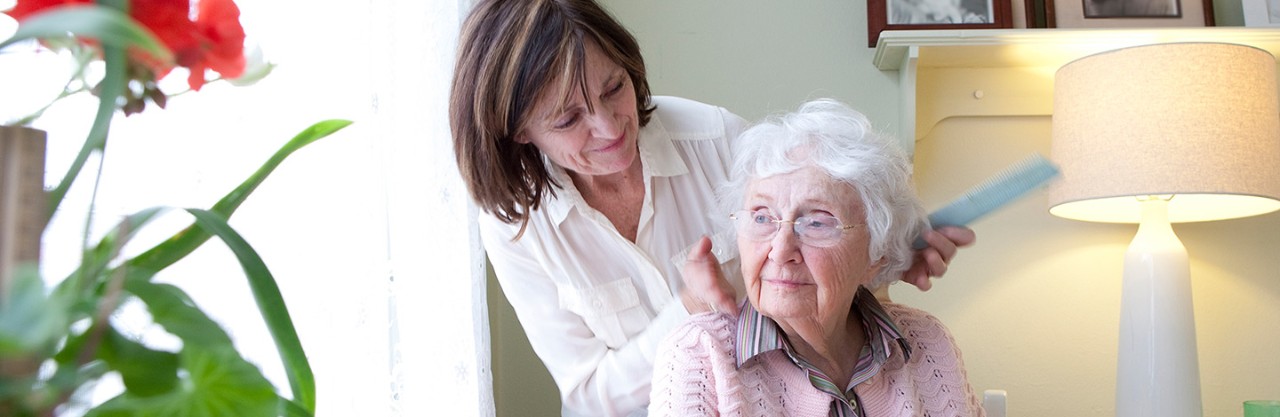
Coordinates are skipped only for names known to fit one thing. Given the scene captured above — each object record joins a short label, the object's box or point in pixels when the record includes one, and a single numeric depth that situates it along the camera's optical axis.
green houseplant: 0.37
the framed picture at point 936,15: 2.24
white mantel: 2.13
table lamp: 1.88
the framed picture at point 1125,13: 2.24
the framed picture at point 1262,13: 2.20
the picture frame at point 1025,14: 2.24
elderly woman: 1.39
